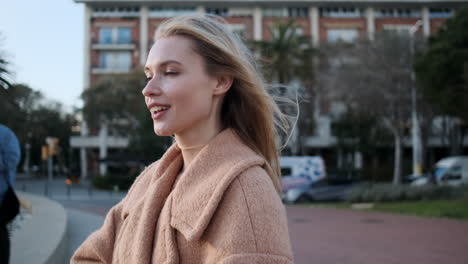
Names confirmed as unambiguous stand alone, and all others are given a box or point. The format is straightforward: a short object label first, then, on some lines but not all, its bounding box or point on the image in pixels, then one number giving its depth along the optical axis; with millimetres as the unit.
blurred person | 2842
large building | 45344
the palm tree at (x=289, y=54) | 27844
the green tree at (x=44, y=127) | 41188
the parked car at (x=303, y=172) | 24281
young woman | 1143
